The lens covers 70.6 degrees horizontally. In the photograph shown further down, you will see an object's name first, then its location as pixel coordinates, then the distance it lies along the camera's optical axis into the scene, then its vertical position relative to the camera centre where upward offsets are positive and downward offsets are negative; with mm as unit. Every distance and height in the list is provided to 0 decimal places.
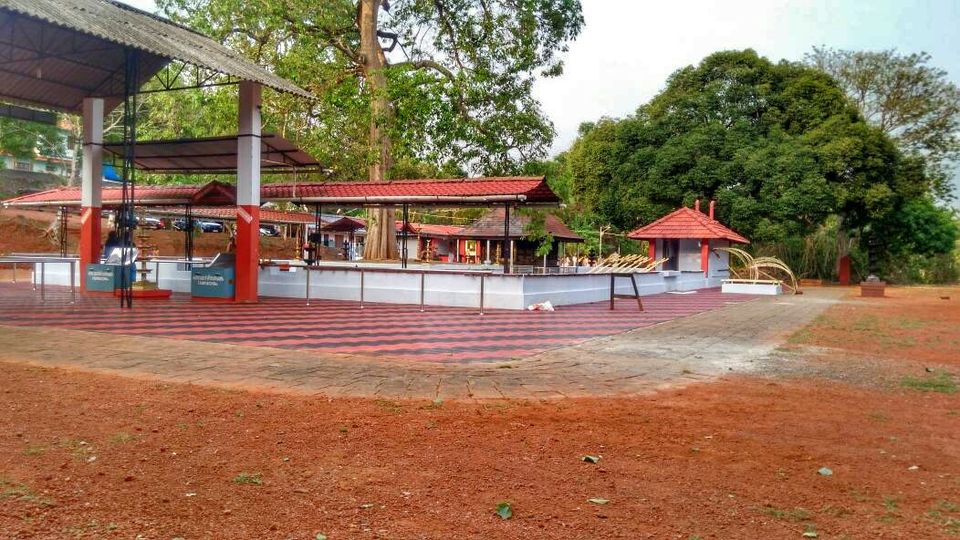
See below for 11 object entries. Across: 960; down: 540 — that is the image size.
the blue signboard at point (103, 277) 15172 -531
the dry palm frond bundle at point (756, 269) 26253 -225
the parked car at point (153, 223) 42722 +1997
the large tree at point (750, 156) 32031 +5389
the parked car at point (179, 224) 40188 +1911
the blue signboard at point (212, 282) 14953 -601
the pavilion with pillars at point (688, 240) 29531 +1080
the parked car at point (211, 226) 48725 +2142
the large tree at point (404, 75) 18203 +5251
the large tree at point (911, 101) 37125 +9320
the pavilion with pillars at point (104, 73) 12266 +3929
